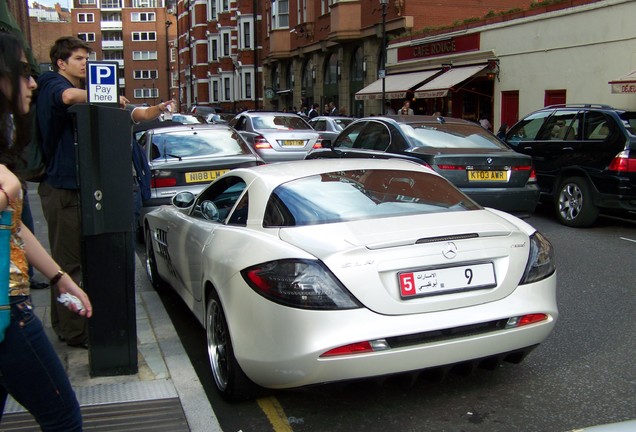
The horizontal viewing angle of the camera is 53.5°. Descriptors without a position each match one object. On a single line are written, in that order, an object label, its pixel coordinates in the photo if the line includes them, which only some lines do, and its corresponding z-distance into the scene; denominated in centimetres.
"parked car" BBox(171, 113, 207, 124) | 1694
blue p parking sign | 377
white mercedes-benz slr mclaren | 315
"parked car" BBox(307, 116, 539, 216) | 821
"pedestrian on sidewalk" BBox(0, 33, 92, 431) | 209
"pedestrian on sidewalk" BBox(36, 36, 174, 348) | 414
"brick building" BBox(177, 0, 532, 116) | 2928
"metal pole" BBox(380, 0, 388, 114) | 2477
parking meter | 377
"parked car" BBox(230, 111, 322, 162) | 1509
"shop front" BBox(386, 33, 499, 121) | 2262
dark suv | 889
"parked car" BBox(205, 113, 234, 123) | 2447
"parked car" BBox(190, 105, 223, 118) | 3636
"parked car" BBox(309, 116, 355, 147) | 1893
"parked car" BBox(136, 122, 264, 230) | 812
